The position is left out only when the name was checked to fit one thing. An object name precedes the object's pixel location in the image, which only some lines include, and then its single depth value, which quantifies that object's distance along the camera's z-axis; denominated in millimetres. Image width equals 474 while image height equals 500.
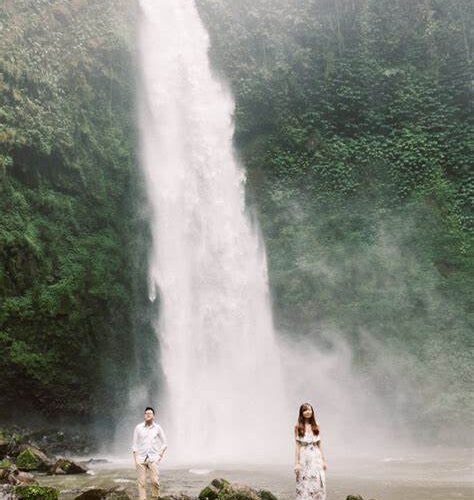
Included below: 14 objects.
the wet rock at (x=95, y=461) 14684
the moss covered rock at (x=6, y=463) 11180
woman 6359
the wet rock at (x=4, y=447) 13680
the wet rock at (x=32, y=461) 12547
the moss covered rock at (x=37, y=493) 8133
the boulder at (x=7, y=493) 8438
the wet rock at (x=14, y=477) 9672
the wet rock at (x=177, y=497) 8119
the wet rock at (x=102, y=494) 8266
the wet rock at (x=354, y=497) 7520
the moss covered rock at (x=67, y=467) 12094
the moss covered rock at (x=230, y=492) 7969
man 8141
